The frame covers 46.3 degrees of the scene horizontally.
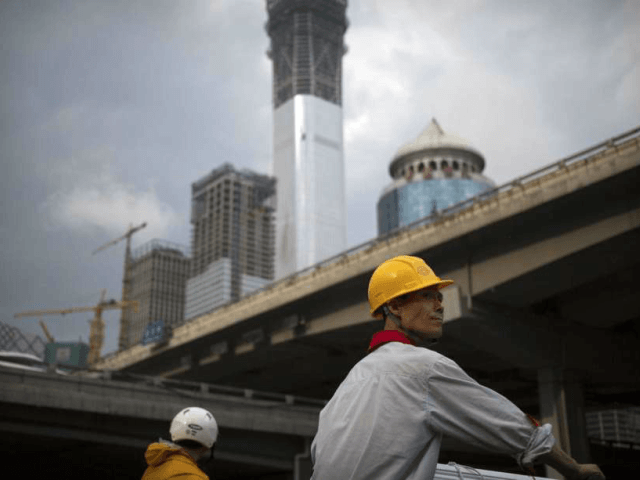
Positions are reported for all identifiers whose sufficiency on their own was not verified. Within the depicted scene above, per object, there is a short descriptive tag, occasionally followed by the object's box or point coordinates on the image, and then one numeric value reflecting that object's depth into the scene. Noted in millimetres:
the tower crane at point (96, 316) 148625
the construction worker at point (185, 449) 5078
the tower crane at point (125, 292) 161800
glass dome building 167125
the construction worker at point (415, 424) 3221
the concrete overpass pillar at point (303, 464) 28203
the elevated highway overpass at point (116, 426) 23844
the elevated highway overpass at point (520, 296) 25828
